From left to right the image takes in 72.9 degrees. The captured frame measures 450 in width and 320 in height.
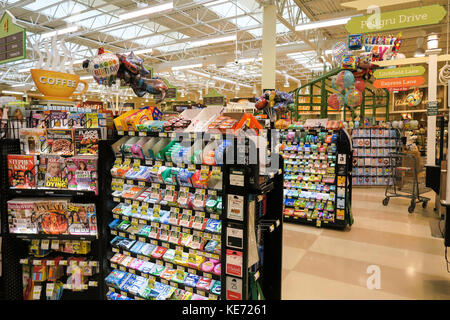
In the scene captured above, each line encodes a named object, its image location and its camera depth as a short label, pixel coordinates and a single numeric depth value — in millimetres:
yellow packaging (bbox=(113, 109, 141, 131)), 3098
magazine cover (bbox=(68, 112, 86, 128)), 3090
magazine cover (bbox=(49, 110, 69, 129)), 3082
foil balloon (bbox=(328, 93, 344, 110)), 7281
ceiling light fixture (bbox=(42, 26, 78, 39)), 9480
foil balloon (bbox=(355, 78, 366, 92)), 7133
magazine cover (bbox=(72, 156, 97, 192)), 2943
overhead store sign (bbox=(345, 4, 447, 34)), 3535
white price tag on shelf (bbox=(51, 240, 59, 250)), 3111
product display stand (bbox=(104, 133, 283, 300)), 2412
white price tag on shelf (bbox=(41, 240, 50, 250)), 3117
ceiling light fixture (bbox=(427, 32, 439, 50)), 4781
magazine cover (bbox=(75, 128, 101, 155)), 2998
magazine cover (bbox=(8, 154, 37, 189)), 2945
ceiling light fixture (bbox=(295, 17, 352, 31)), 8902
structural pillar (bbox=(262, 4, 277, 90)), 8531
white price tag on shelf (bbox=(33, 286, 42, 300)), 3113
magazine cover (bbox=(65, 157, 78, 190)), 2943
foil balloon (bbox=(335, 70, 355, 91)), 6840
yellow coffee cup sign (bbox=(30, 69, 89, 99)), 3227
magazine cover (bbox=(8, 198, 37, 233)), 2967
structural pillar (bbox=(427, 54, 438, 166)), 4742
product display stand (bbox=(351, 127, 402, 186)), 10609
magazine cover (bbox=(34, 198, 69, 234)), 2984
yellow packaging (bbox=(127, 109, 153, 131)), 3051
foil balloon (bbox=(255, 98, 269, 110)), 5469
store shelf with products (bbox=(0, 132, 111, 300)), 2953
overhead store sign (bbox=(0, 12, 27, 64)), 4056
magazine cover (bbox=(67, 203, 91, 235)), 2979
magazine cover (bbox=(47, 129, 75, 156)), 2990
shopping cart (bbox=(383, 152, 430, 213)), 7459
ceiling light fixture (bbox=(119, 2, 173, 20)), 7758
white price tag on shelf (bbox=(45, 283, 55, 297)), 3125
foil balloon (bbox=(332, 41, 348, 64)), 7246
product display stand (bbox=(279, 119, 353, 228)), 5918
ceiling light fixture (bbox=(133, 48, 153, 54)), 12549
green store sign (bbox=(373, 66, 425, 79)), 5227
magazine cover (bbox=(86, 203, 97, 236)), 2982
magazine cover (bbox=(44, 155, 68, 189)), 2949
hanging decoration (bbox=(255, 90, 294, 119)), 5518
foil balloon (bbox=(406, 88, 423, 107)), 10812
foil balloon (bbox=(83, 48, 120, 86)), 3115
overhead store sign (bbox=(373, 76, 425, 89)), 5773
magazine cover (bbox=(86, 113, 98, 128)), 3082
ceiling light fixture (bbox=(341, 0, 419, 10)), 3277
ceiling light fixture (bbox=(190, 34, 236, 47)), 10664
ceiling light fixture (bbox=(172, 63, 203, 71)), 14156
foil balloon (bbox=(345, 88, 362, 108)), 6965
